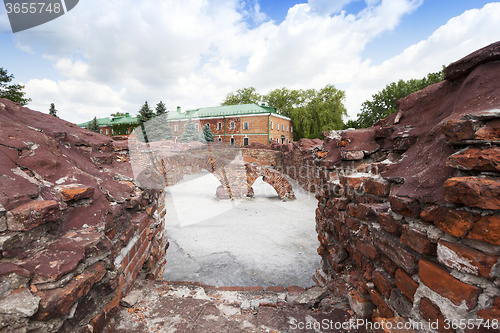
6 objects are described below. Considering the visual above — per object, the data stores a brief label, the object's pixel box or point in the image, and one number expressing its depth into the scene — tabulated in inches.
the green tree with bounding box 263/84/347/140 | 1185.4
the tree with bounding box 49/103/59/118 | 958.5
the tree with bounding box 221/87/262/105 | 1609.0
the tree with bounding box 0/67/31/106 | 609.3
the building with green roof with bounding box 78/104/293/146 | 1125.1
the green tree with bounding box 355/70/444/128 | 913.9
